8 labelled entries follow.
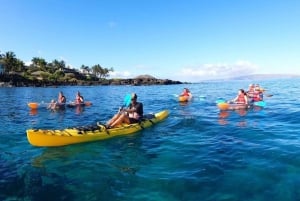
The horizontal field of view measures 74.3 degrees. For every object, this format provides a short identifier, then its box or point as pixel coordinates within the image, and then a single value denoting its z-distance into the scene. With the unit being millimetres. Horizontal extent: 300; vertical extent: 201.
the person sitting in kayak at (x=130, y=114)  10222
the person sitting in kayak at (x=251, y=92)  19105
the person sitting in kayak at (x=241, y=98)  16076
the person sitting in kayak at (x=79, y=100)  19587
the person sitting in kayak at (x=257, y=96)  18554
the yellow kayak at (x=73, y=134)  8294
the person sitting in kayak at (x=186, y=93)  22468
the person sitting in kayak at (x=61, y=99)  18684
